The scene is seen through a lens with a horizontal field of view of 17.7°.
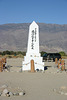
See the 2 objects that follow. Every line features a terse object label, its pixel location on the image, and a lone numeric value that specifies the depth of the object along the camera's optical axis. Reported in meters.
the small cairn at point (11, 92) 7.55
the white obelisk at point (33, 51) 17.69
